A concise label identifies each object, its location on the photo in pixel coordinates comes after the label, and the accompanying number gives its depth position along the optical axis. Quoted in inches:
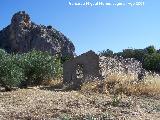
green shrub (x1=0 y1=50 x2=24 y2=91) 350.8
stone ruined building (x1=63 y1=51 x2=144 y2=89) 403.7
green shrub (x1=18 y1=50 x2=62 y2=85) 442.8
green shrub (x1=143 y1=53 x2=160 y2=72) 879.1
